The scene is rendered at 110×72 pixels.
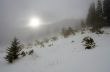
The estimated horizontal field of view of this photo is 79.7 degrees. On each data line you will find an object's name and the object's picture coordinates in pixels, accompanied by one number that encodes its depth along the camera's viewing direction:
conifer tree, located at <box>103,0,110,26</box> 19.82
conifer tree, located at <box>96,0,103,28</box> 20.37
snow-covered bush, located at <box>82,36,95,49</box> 6.92
